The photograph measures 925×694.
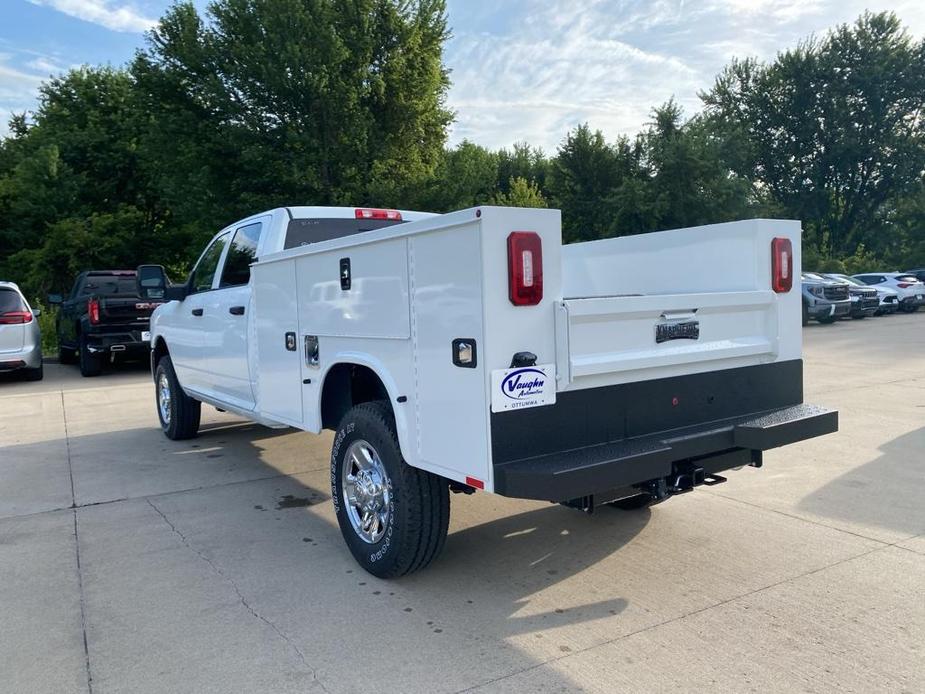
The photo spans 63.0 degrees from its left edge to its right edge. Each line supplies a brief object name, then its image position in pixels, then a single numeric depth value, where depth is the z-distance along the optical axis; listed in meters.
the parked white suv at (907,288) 27.86
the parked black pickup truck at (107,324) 13.83
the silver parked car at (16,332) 13.16
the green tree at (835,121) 38.66
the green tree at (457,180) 21.94
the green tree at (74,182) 25.73
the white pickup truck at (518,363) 3.25
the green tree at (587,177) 31.73
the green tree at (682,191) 29.70
